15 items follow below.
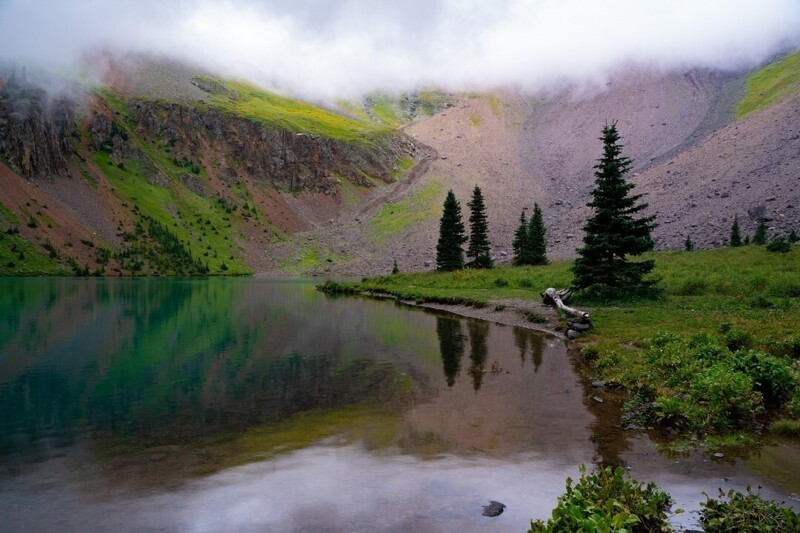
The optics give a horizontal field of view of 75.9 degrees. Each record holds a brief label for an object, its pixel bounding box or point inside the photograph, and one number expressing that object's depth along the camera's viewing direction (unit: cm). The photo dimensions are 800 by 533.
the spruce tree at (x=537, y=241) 7812
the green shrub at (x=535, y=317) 3450
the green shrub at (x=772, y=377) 1445
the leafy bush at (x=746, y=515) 748
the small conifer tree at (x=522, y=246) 7862
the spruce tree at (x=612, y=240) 3609
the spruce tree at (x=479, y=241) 7381
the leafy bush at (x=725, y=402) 1342
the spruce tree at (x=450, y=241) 7500
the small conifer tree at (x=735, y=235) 7272
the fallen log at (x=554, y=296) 3578
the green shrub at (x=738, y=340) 1933
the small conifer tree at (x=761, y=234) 7082
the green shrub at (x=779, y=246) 4481
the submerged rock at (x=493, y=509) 935
